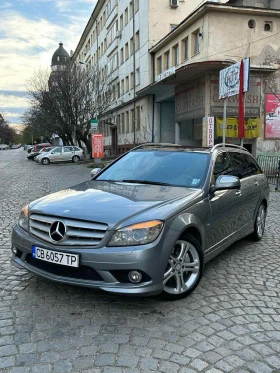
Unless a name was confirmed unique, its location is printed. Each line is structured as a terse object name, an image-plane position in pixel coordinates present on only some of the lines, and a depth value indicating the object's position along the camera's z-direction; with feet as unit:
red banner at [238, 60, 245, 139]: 47.98
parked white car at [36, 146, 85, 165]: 105.81
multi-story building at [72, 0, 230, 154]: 96.37
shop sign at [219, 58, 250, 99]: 47.55
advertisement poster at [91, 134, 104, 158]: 83.58
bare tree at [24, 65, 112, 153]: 107.14
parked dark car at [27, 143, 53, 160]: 136.32
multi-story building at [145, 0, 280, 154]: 64.75
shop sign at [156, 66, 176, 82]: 64.95
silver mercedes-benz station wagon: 10.52
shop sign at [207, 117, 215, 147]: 63.57
